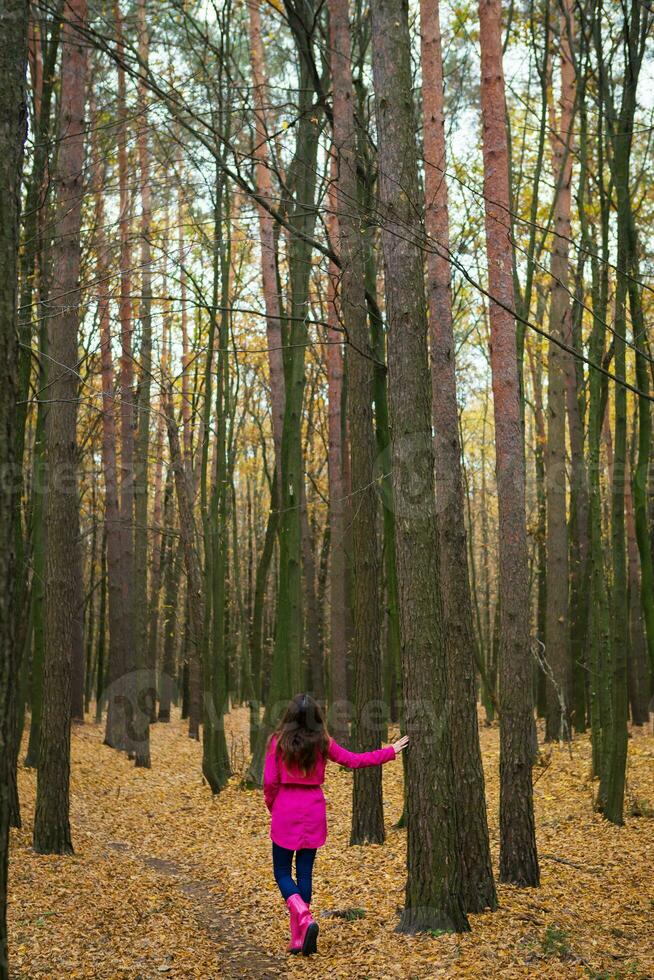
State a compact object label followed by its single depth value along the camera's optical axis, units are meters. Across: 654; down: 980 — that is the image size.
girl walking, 5.23
